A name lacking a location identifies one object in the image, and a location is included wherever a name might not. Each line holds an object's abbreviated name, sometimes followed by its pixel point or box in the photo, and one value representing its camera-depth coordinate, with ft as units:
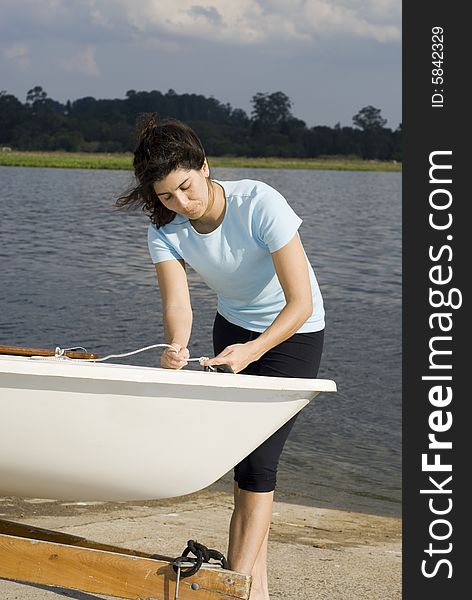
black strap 15.59
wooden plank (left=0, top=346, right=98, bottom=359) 17.09
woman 16.00
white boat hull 14.44
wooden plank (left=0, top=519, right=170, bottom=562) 15.84
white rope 16.08
